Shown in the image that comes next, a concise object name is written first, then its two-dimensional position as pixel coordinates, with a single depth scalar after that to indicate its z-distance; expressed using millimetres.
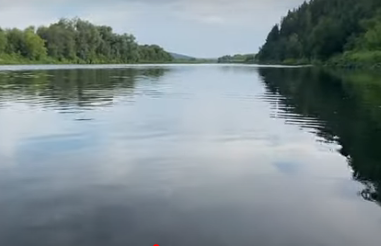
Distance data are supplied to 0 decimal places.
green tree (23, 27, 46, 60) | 136875
